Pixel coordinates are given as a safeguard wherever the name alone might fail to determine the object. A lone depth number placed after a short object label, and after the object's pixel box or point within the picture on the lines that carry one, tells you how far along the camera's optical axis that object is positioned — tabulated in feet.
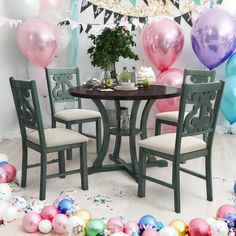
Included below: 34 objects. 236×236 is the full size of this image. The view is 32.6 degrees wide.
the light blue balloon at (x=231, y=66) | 14.02
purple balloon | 13.20
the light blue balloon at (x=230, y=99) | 13.46
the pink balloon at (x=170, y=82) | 13.87
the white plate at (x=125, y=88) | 10.35
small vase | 11.08
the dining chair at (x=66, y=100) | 11.99
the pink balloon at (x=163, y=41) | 13.87
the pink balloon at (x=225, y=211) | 7.41
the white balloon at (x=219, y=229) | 6.87
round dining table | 9.54
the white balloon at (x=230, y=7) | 14.55
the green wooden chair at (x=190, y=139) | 8.25
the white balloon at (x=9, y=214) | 8.05
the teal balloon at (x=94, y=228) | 7.16
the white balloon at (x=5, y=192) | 8.81
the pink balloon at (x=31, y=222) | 7.68
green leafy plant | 11.25
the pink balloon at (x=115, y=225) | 7.16
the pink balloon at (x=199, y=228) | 7.02
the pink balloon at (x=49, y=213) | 7.81
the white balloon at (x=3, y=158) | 11.32
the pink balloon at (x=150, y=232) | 6.95
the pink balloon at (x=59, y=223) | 7.52
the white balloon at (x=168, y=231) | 6.90
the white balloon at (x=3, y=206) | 8.07
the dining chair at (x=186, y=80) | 11.51
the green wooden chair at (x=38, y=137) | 9.06
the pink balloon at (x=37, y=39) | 14.01
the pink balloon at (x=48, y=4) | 15.24
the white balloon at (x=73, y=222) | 7.30
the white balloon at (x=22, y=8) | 14.32
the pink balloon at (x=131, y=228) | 7.16
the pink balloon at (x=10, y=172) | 10.20
